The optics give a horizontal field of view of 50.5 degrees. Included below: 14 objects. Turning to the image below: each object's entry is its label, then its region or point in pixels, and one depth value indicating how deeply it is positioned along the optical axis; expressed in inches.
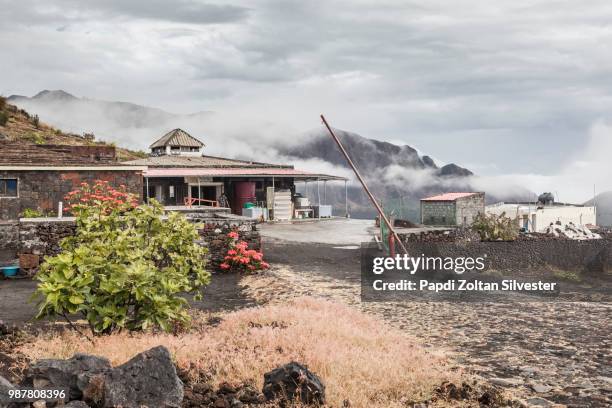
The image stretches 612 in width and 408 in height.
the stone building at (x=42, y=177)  1078.4
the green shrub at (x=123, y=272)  367.6
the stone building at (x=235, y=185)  1496.1
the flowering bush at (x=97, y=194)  995.9
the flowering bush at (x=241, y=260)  704.4
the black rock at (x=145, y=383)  255.9
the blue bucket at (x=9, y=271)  685.9
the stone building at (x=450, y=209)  1429.6
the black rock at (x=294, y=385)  265.3
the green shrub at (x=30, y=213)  1040.2
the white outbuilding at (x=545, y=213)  1614.2
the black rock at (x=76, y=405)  243.1
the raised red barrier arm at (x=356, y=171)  761.0
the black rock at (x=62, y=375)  265.0
